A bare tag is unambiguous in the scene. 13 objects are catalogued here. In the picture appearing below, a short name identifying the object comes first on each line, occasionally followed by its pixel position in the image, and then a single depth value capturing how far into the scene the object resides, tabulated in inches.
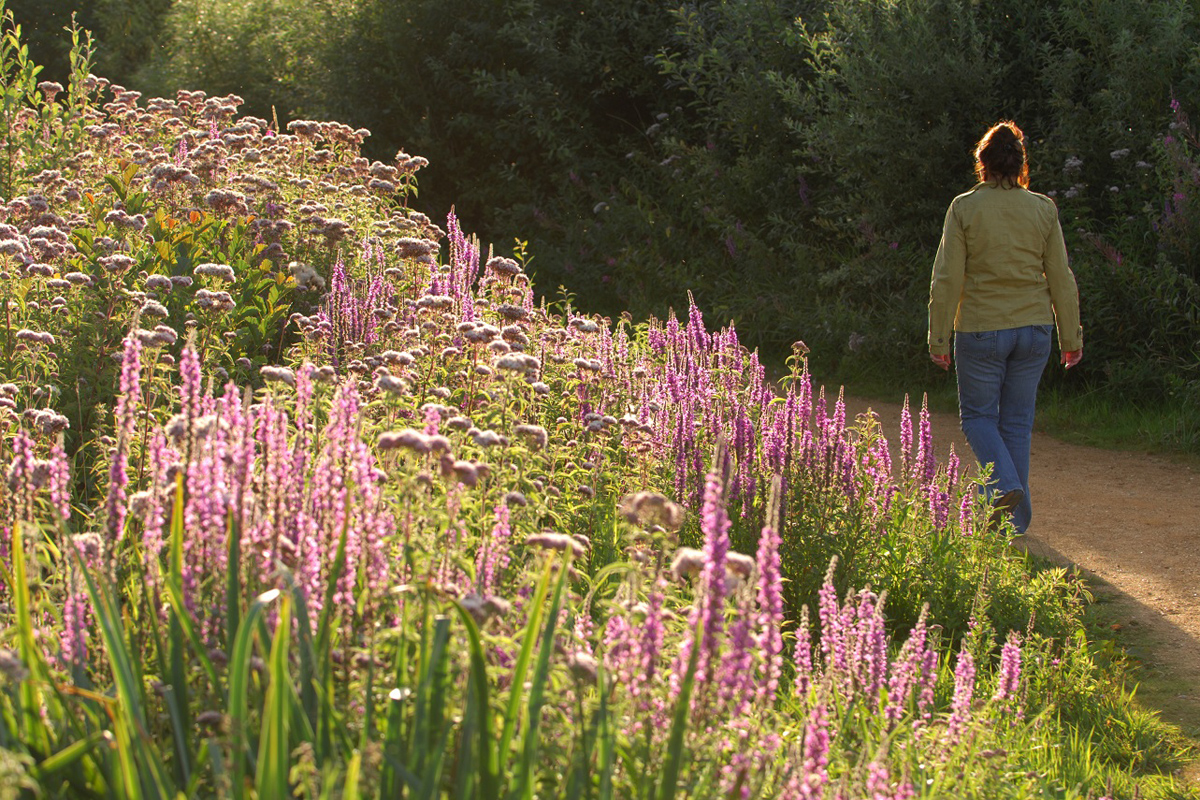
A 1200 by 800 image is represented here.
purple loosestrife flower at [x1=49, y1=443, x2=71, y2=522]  242.2
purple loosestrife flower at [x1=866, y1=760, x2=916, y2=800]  212.9
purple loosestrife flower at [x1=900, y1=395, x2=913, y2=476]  495.8
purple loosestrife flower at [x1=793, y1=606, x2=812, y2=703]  256.7
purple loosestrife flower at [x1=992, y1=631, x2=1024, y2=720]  308.0
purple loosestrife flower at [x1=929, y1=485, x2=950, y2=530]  467.8
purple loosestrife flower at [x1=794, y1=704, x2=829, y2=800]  216.2
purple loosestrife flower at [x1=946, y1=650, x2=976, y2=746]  266.8
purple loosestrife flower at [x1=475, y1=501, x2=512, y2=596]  244.2
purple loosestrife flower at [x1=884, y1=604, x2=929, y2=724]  277.3
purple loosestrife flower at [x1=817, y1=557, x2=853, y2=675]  257.7
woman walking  533.6
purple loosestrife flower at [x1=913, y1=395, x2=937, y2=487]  491.2
